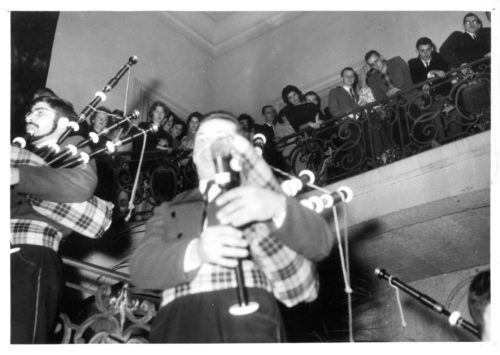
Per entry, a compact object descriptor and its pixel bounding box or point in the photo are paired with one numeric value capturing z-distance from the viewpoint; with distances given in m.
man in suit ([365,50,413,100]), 6.07
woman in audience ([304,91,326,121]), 6.60
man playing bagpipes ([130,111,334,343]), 2.23
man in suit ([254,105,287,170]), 5.99
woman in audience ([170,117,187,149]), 6.11
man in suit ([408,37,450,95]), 5.82
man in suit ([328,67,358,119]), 6.21
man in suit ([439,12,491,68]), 5.41
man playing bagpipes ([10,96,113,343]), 2.88
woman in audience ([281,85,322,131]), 6.31
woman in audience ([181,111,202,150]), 5.83
